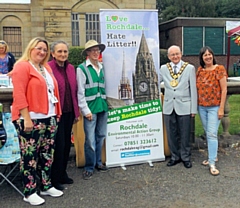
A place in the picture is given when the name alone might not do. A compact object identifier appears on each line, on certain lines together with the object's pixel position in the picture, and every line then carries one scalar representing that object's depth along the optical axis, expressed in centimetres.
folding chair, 292
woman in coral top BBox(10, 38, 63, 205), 260
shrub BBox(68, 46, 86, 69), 1408
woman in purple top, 303
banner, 362
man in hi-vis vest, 330
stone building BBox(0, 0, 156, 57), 1516
